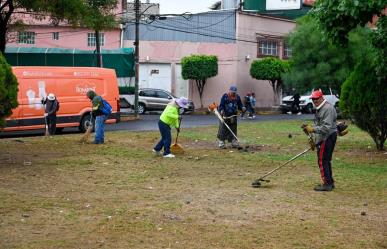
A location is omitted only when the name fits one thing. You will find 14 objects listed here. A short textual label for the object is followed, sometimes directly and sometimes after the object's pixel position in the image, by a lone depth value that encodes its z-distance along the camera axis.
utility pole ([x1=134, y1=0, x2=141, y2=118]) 33.66
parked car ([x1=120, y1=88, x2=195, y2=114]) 38.38
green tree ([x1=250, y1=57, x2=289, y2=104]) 42.62
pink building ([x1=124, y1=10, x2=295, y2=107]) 43.94
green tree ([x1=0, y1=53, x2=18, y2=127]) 12.15
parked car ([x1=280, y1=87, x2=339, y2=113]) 41.12
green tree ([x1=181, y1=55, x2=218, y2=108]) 41.44
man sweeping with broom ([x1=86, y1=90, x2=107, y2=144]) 17.72
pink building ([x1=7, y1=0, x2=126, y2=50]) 42.72
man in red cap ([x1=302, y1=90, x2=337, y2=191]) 10.43
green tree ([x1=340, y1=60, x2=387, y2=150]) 15.41
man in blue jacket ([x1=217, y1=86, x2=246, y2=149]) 16.83
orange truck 21.05
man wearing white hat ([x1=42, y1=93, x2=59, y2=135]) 20.38
